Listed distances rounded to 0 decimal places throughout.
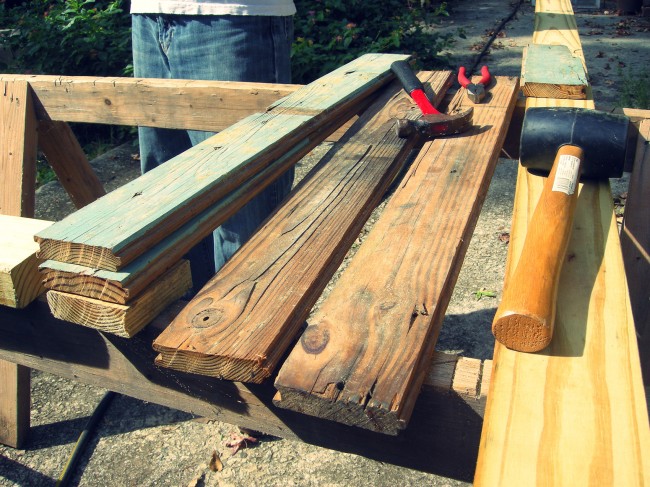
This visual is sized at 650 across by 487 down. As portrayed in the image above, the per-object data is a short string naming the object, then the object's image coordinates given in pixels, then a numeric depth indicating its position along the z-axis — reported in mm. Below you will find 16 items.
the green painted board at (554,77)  2217
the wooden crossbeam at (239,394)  1114
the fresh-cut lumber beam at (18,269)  1301
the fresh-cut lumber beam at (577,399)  837
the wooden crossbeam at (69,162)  2727
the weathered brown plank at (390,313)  969
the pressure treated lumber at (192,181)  1209
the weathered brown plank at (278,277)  1063
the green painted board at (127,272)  1167
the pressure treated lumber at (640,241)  2008
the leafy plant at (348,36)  6316
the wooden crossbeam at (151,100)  2285
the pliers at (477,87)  2289
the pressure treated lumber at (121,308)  1167
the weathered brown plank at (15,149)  2482
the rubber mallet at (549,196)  1042
